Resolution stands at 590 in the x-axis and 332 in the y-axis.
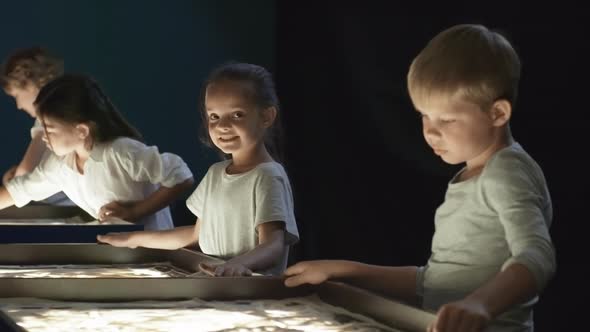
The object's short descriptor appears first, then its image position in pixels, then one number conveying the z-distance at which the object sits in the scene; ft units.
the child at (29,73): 14.79
